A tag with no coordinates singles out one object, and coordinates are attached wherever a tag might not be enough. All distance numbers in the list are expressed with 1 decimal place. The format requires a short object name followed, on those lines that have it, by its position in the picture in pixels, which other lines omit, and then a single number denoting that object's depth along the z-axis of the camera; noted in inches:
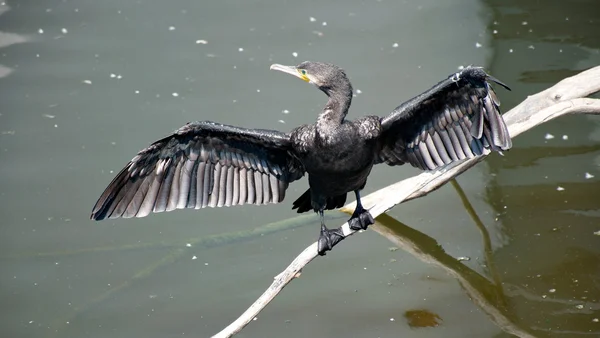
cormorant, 381.7
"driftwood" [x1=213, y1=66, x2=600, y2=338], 402.8
